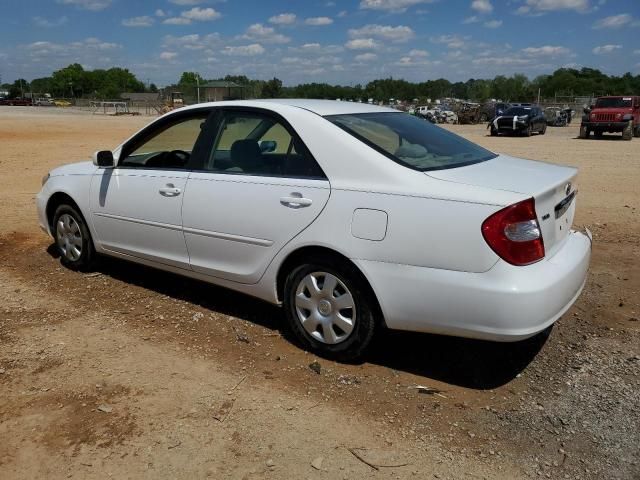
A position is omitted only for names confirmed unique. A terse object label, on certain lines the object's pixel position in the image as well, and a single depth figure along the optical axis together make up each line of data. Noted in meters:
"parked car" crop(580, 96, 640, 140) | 26.22
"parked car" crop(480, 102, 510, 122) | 45.71
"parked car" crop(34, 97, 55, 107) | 88.38
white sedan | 3.12
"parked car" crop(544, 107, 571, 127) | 41.44
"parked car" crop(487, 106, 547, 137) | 29.34
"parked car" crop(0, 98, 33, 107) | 87.68
